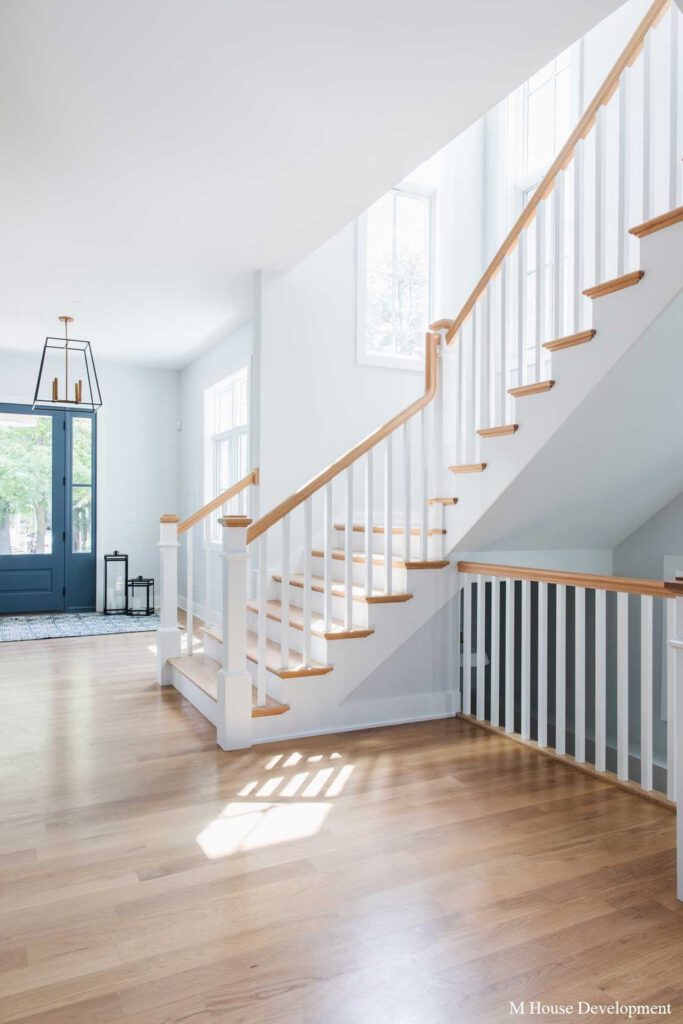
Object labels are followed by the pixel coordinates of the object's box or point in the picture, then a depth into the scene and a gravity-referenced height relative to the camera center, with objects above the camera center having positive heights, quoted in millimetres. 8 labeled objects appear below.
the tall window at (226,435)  6360 +759
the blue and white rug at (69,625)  6305 -1105
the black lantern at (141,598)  7504 -952
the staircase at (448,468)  2652 +236
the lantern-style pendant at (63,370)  7150 +1551
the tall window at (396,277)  5277 +1855
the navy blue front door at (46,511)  7430 +15
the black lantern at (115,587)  7598 -823
